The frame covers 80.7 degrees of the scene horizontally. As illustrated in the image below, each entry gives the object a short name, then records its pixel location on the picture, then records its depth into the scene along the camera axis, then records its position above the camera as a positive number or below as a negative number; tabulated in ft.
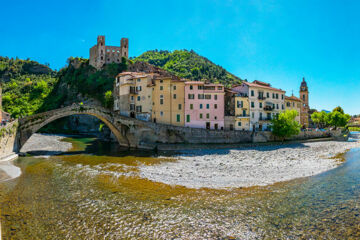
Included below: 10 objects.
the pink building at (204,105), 151.23 +17.03
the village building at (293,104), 183.32 +22.61
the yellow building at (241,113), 157.17 +11.85
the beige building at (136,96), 153.38 +24.15
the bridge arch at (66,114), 108.78 +4.71
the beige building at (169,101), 149.38 +19.58
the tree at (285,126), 147.74 +2.20
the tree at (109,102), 199.04 +24.97
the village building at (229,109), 156.04 +15.39
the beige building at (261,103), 160.45 +20.43
